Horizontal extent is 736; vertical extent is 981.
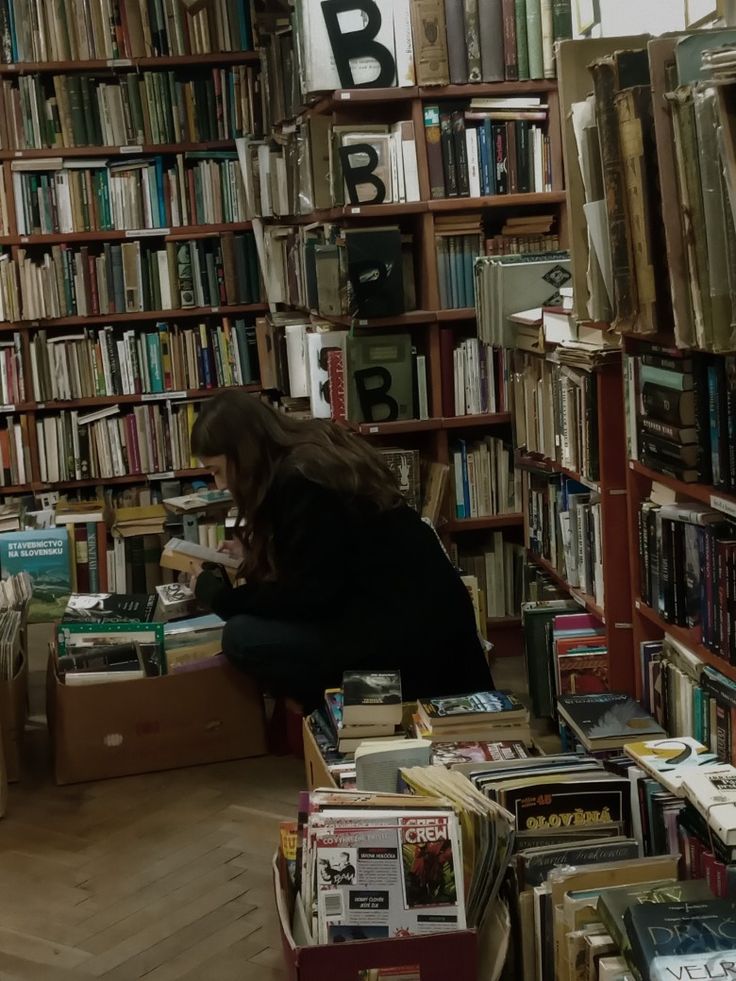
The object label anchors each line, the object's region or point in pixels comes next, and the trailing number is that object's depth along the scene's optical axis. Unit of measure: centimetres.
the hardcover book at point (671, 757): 226
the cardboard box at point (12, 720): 344
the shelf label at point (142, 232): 549
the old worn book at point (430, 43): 398
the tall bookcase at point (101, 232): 534
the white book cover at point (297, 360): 484
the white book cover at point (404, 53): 398
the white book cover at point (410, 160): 402
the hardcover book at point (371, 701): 281
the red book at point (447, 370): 420
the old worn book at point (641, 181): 221
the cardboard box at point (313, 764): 277
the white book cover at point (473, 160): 409
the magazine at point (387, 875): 204
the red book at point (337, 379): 422
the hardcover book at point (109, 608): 369
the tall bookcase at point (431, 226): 404
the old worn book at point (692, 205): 207
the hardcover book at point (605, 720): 265
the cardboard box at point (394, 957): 199
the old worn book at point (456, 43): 401
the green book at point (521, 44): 402
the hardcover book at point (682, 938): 175
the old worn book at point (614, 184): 230
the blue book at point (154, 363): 561
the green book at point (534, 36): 402
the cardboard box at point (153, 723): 340
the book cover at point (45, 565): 522
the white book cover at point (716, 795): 200
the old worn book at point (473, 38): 400
